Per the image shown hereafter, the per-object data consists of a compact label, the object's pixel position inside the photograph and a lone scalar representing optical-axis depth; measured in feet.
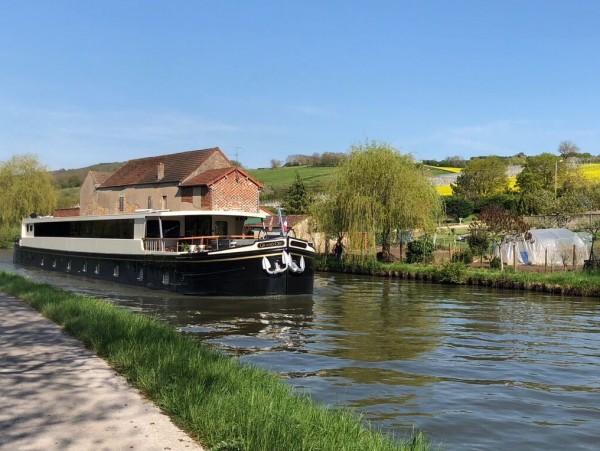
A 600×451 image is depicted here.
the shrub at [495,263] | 100.74
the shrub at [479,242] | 108.58
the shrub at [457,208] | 246.06
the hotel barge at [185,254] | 71.72
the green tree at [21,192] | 203.62
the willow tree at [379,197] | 119.24
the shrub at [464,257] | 109.19
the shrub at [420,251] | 116.06
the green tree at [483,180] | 293.43
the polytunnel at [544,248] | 101.40
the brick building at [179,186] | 155.84
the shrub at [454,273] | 95.14
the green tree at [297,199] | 208.13
